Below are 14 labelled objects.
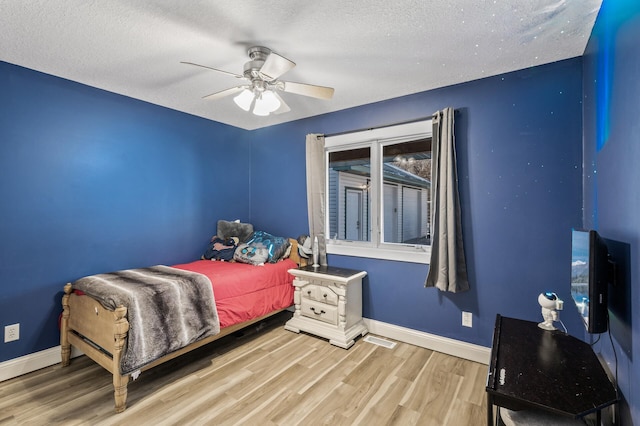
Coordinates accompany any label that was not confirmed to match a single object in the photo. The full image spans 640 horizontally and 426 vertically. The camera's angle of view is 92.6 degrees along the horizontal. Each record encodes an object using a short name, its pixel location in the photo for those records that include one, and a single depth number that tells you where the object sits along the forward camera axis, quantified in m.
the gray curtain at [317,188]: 3.61
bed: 2.04
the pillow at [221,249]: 3.58
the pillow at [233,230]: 3.91
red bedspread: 2.75
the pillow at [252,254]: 3.37
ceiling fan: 2.12
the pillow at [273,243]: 3.51
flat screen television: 1.24
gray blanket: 2.10
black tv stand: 1.15
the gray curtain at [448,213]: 2.66
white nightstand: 2.99
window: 3.11
